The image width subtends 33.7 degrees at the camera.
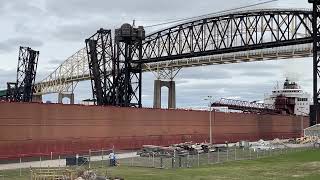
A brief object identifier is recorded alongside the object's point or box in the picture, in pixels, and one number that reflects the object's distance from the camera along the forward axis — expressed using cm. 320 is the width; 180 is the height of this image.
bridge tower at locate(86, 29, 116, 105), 9256
